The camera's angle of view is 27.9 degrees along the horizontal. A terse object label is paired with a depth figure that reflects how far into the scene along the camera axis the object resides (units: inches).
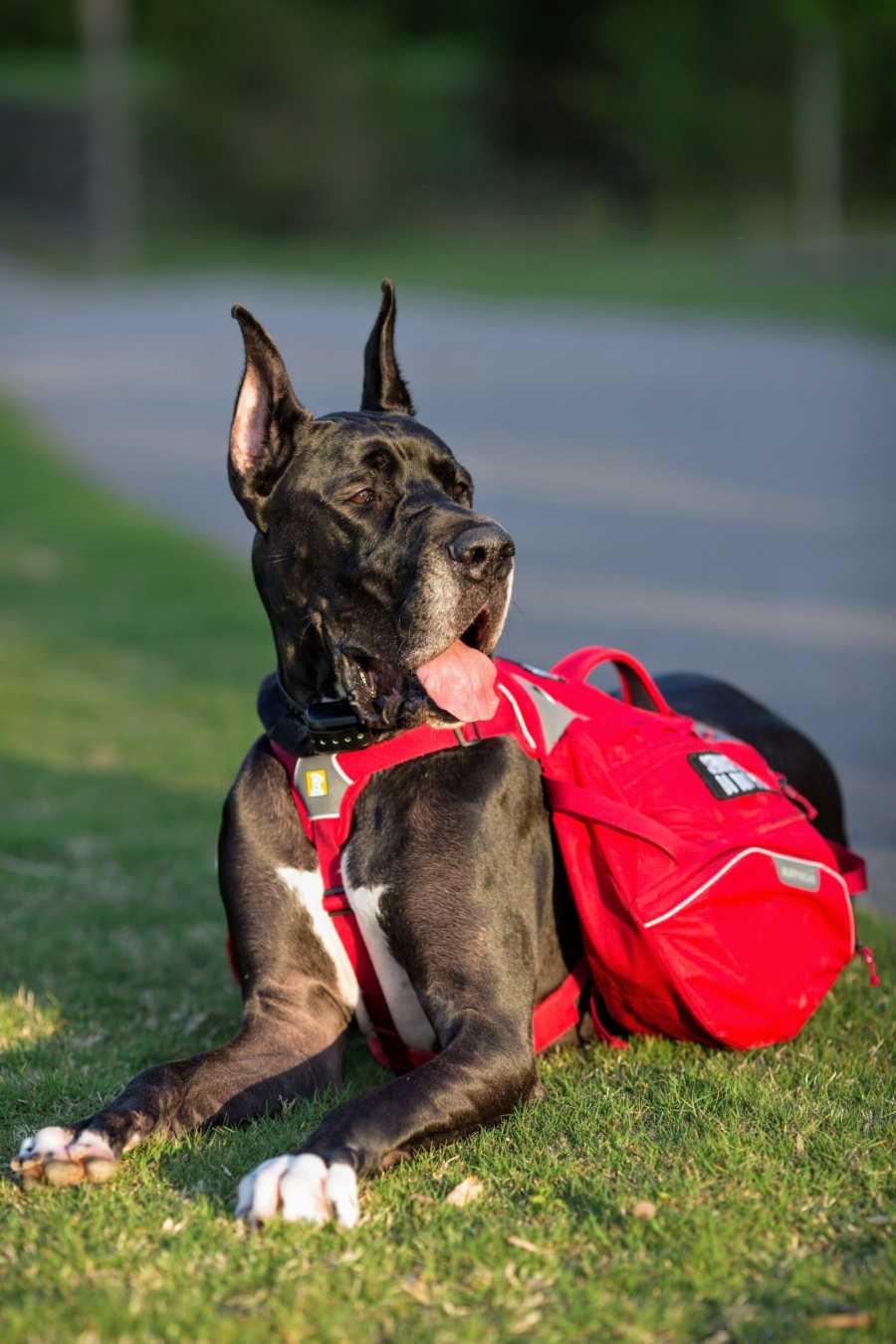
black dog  159.8
